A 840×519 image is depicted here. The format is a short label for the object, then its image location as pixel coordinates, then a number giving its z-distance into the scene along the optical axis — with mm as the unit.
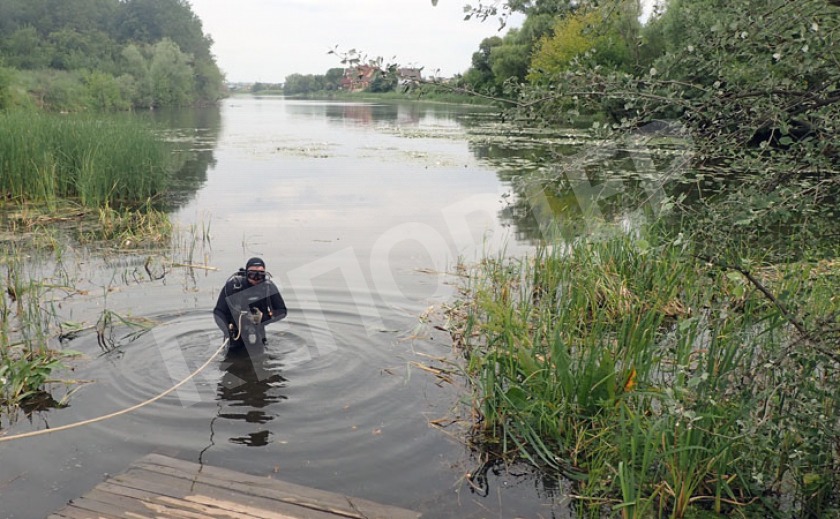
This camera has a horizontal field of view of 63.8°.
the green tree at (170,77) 72625
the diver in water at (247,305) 7188
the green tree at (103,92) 51938
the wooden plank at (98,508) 4254
